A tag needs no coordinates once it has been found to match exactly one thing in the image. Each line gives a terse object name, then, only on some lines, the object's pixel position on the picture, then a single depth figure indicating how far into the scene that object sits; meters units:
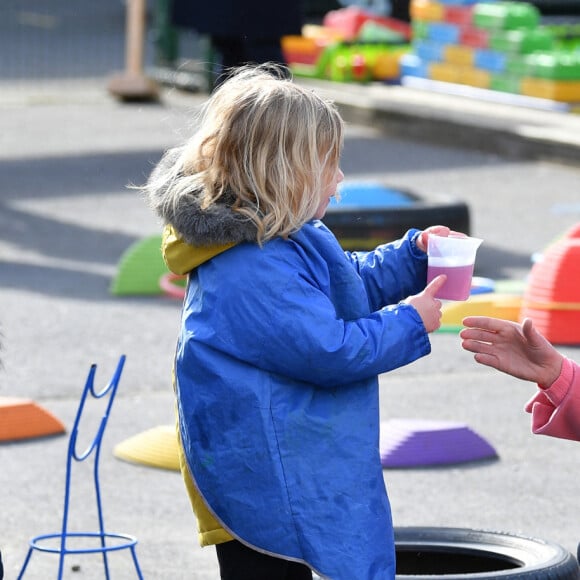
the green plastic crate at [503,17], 28.04
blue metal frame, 6.49
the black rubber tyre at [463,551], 7.14
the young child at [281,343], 5.59
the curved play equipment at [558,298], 13.43
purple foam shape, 10.21
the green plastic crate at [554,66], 26.52
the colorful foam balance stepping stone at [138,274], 15.36
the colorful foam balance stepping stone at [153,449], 10.07
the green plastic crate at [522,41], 27.32
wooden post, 30.73
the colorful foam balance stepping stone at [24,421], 10.66
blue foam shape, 16.52
